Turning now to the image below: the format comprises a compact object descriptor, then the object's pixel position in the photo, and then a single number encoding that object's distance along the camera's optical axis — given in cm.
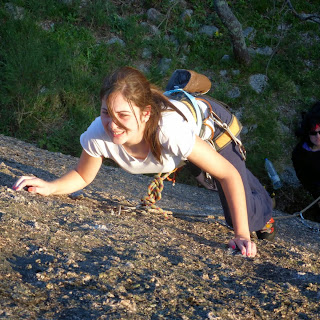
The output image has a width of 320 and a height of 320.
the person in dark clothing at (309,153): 498
